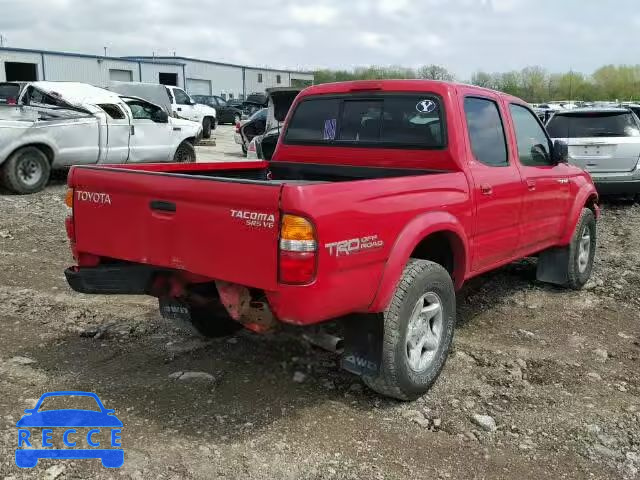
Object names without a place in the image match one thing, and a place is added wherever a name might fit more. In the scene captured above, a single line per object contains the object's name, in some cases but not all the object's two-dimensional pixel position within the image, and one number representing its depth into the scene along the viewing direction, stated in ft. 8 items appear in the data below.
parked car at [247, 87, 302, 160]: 34.18
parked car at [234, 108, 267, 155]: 59.36
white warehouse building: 132.67
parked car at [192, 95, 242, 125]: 120.16
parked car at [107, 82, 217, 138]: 65.77
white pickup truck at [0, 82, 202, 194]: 33.37
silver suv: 34.09
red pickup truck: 10.25
